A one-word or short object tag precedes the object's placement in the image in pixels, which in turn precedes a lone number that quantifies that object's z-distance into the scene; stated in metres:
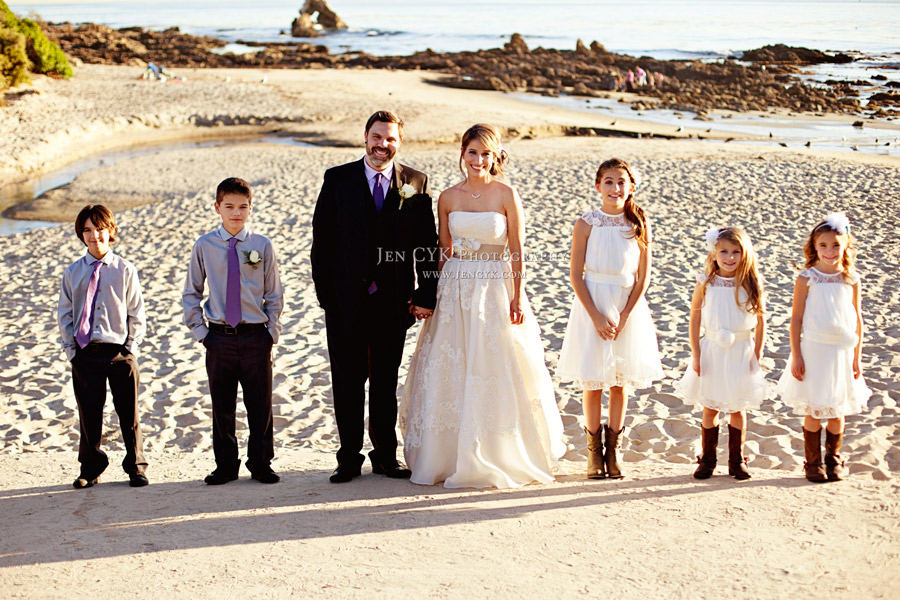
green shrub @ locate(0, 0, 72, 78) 26.66
